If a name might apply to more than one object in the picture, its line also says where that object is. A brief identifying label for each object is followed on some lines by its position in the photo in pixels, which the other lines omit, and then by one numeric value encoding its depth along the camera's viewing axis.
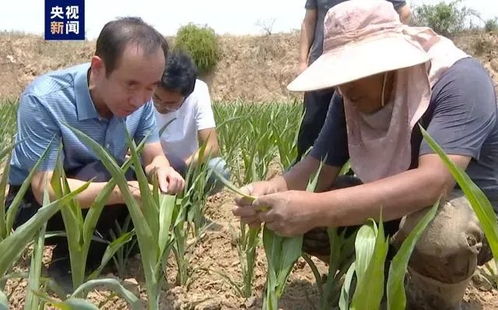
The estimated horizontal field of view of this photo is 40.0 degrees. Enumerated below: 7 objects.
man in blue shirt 1.54
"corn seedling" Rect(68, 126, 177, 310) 1.03
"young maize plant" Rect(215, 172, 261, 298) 1.51
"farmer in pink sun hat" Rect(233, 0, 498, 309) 1.24
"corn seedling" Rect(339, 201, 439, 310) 0.89
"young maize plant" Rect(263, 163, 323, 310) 1.19
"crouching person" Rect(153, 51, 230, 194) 2.26
